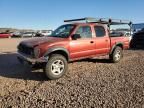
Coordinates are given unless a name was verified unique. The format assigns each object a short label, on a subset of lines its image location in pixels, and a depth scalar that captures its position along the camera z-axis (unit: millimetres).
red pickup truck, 3507
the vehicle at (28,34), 25109
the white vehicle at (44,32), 24873
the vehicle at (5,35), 23172
